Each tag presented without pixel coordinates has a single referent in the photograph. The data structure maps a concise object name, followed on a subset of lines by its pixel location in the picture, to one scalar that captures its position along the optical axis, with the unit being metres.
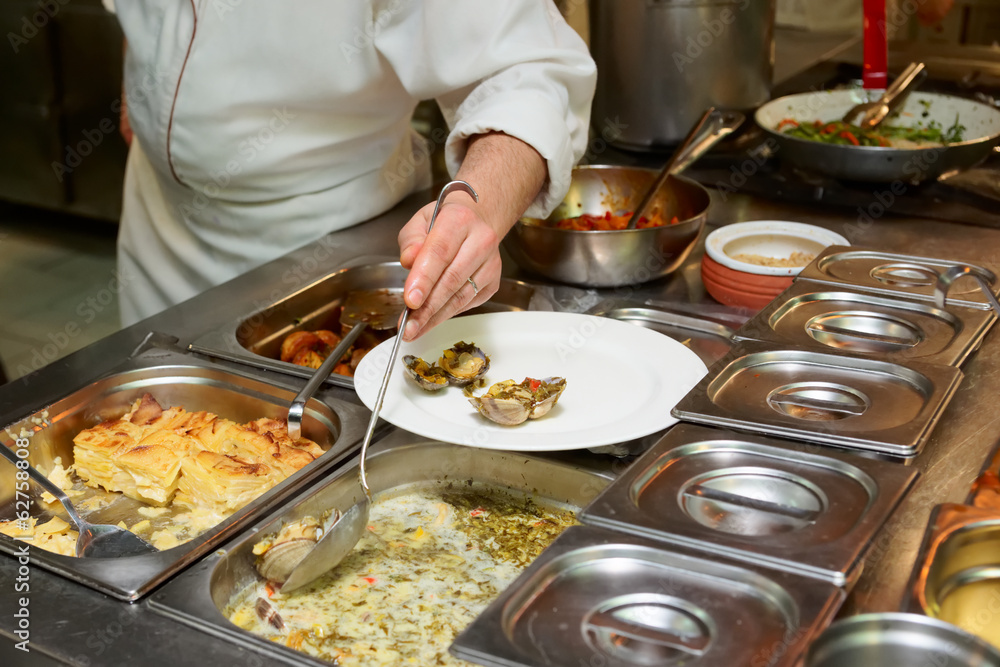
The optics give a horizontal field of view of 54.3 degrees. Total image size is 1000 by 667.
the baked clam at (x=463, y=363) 1.21
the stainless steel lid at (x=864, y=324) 1.17
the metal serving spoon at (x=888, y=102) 2.07
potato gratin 1.10
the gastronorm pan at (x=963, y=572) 0.79
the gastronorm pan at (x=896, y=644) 0.69
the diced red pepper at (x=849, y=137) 1.97
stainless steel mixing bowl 1.45
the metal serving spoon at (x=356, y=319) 1.19
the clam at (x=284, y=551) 0.94
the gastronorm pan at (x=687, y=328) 1.36
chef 1.37
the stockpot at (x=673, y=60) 2.04
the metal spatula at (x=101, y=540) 1.02
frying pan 1.73
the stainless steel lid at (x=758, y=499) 0.80
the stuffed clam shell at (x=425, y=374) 1.17
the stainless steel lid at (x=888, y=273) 1.29
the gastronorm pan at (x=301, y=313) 1.33
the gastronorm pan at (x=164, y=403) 0.91
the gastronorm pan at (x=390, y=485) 0.89
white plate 1.07
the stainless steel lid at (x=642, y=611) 0.71
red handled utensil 2.03
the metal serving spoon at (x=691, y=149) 1.63
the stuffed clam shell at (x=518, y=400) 1.09
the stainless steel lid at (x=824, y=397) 0.98
